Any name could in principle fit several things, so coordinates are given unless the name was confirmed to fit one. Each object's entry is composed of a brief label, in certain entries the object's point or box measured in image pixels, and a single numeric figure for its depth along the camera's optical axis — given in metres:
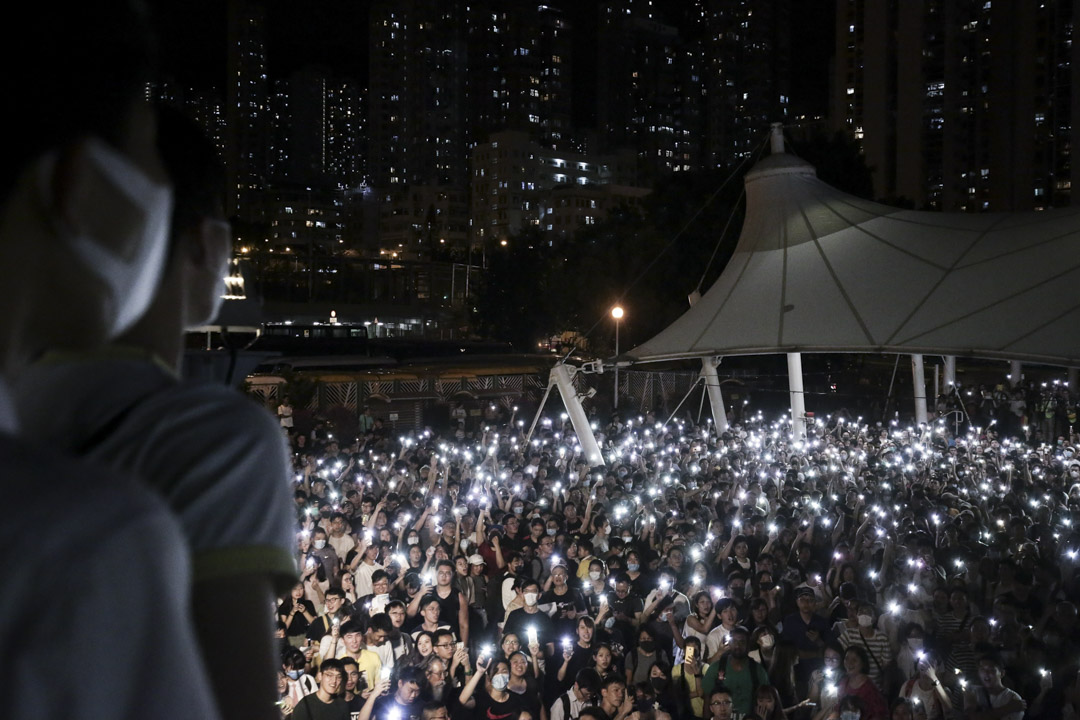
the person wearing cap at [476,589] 7.89
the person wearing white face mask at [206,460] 0.88
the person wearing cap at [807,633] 6.53
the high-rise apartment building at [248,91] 172.50
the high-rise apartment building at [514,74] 162.38
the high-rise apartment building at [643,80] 170.88
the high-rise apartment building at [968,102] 90.31
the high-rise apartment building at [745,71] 165.00
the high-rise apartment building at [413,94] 155.00
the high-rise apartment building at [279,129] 179.62
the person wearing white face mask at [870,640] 6.46
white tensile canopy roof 14.27
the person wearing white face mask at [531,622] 6.74
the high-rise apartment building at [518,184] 116.25
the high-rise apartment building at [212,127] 190.52
